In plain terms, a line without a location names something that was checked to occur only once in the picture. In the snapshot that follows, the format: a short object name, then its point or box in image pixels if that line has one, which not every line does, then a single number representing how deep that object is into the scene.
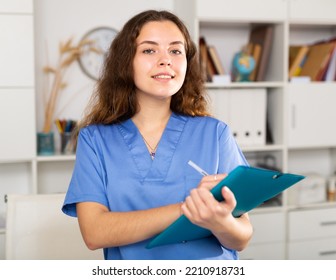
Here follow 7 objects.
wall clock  2.89
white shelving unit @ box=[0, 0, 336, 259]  2.58
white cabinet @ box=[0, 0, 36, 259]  2.49
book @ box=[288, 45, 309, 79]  3.10
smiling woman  1.19
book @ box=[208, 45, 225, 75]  2.91
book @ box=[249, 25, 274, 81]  3.00
